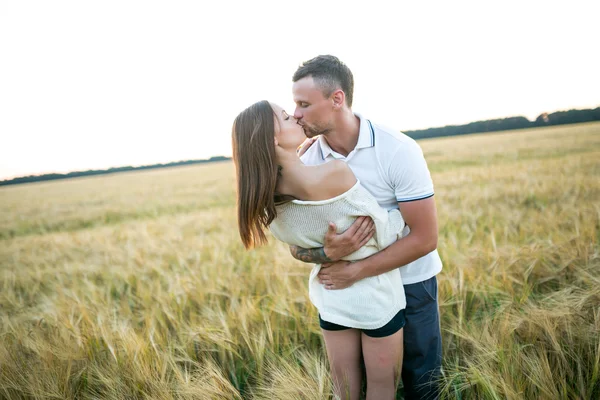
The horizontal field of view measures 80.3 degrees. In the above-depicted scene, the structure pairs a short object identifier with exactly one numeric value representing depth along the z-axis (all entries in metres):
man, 1.50
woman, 1.40
